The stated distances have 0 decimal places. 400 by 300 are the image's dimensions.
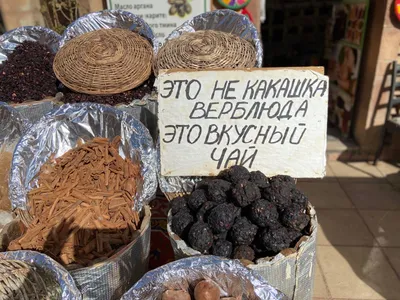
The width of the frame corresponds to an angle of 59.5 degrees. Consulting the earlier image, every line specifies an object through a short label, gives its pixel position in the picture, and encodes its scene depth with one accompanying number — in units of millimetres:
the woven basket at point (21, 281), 962
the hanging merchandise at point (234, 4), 2912
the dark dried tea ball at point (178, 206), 1310
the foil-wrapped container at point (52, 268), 859
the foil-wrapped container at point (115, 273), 1094
